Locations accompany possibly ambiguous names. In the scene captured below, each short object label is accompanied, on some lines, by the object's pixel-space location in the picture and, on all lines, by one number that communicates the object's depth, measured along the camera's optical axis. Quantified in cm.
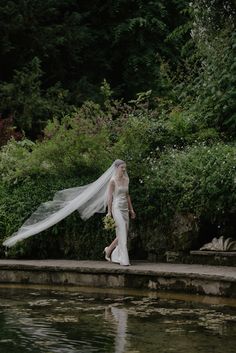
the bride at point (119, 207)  1391
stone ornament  1347
